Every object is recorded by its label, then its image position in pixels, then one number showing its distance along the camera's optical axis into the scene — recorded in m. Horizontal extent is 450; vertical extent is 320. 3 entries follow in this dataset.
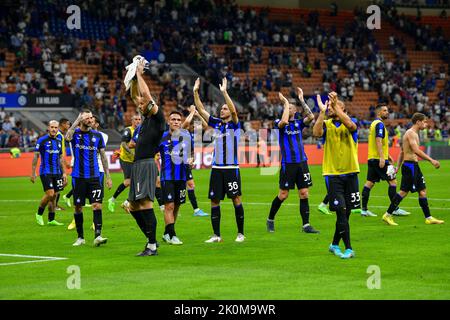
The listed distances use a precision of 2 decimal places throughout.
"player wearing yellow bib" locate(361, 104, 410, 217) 20.94
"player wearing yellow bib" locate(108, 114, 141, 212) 20.48
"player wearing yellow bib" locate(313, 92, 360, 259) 14.34
